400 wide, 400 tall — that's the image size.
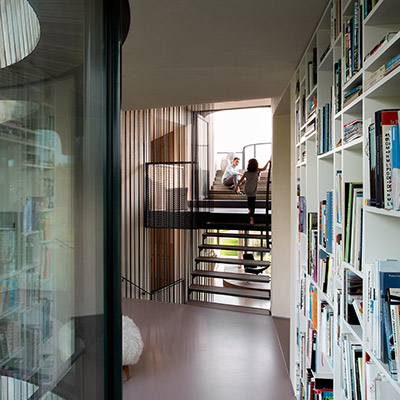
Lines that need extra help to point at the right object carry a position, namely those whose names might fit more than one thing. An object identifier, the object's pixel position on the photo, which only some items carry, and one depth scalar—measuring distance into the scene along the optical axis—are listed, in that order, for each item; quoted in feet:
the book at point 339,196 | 5.24
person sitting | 27.07
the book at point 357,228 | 4.37
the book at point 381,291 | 3.56
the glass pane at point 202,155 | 22.90
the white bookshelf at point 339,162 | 3.92
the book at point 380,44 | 3.61
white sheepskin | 9.43
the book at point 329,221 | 5.88
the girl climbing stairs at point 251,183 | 19.92
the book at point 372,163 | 3.73
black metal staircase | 16.83
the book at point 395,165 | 3.26
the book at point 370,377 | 3.81
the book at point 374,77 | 3.70
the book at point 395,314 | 3.31
